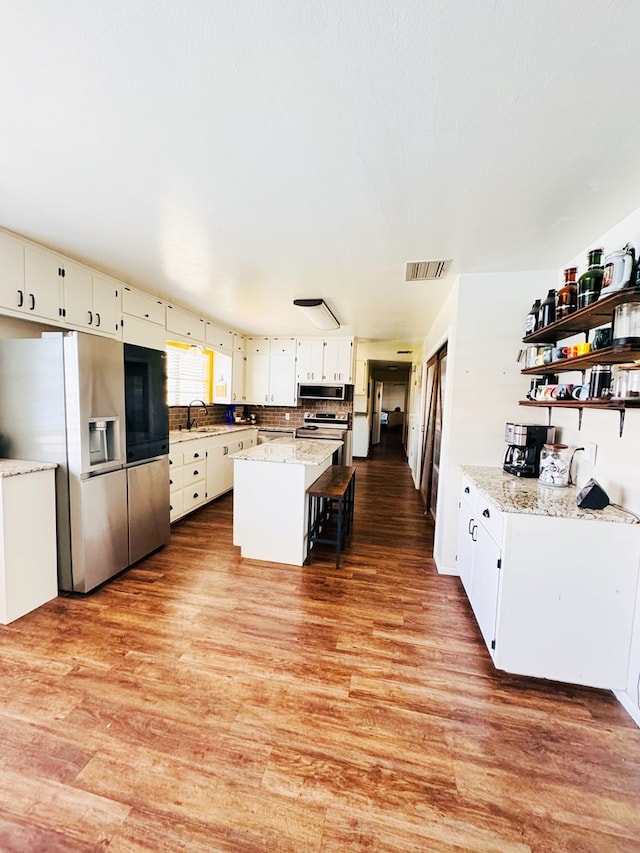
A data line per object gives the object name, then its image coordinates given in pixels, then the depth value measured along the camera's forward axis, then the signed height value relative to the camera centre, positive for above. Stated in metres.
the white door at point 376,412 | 10.01 -0.28
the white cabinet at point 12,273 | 2.24 +0.79
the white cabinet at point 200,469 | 3.77 -0.86
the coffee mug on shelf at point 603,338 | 1.75 +0.36
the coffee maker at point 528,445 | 2.45 -0.27
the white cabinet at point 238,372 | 5.59 +0.45
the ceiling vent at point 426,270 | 2.58 +1.04
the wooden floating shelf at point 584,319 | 1.56 +0.49
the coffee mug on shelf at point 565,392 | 2.12 +0.09
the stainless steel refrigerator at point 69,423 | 2.31 -0.20
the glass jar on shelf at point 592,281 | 1.79 +0.66
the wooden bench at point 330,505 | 2.99 -1.05
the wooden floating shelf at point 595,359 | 1.57 +0.26
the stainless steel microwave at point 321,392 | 5.65 +0.15
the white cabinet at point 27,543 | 2.11 -0.95
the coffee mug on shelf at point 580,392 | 1.96 +0.09
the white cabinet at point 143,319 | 3.31 +0.79
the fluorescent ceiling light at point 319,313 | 3.65 +1.00
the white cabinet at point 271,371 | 5.85 +0.49
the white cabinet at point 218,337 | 4.80 +0.89
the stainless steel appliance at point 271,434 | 5.83 -0.56
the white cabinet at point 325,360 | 5.68 +0.68
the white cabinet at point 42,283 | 2.38 +0.79
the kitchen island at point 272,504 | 2.97 -0.90
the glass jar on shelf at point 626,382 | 1.56 +0.13
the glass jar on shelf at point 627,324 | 1.54 +0.38
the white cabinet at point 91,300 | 2.70 +0.79
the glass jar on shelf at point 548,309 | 2.27 +0.64
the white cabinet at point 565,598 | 1.68 -0.94
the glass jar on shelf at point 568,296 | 2.07 +0.67
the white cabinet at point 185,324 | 4.00 +0.91
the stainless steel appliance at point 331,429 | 5.57 -0.45
